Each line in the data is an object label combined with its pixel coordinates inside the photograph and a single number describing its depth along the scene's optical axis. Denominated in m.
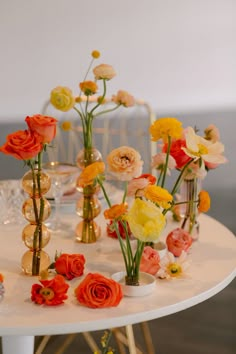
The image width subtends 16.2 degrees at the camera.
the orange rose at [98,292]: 1.57
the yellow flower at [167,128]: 1.76
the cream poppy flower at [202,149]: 1.69
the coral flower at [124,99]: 1.96
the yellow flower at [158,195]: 1.54
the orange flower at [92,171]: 1.67
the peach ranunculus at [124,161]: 1.73
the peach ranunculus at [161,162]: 1.84
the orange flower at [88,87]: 1.89
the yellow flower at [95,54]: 1.83
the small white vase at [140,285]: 1.63
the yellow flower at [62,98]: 1.86
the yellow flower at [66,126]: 1.89
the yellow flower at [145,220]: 1.50
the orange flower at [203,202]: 1.89
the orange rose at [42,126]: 1.60
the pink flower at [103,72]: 1.86
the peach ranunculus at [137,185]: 1.65
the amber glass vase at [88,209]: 1.97
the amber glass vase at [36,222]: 1.72
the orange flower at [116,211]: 1.60
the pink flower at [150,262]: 1.71
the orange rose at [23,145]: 1.59
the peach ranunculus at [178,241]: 1.84
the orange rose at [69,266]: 1.72
